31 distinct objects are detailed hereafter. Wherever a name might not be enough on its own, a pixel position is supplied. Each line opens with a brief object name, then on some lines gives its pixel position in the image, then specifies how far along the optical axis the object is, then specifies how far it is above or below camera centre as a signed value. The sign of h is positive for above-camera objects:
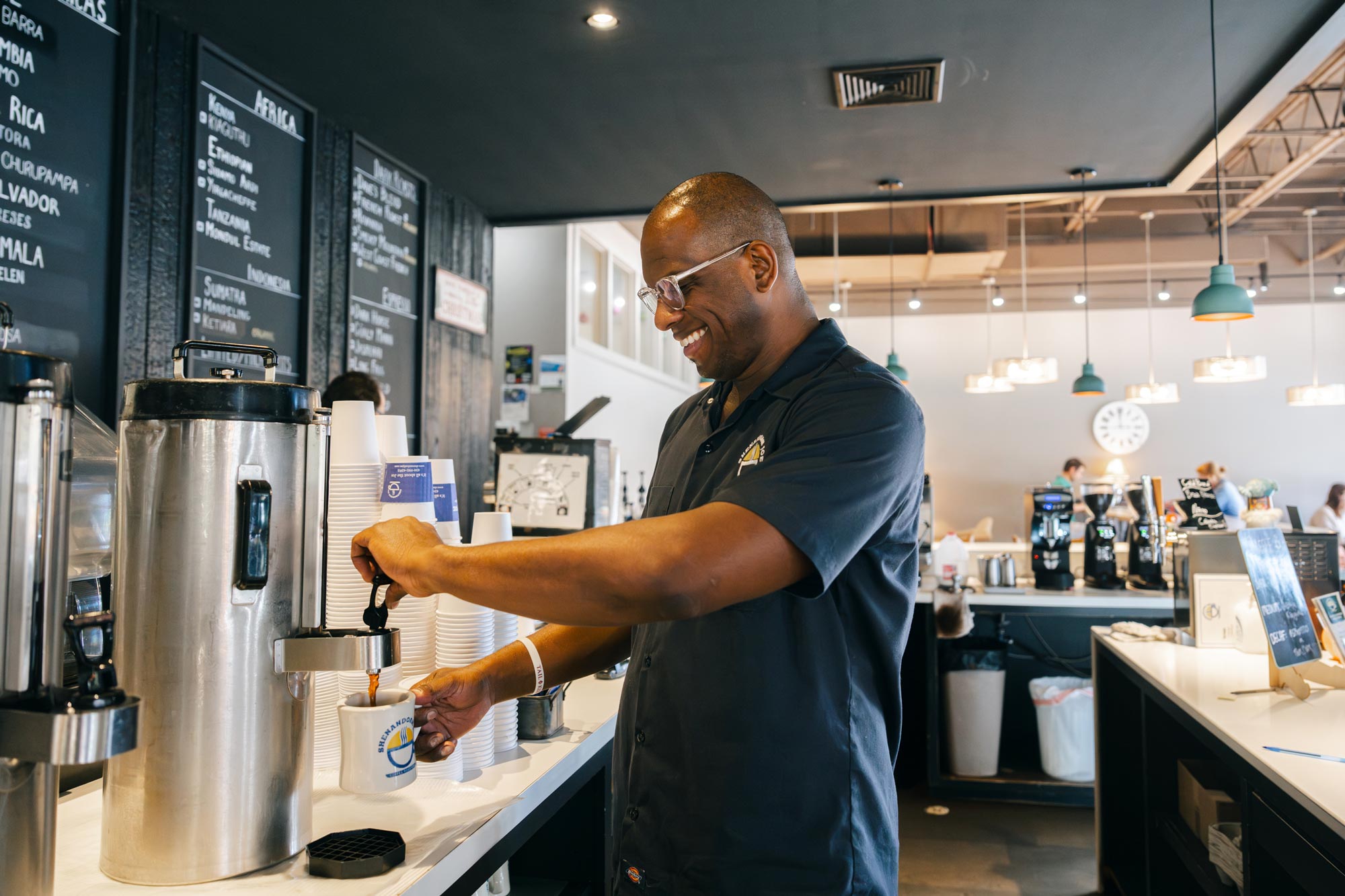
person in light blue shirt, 7.52 +0.11
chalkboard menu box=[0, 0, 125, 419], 2.35 +0.90
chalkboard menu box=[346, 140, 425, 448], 3.89 +1.04
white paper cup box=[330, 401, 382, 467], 1.41 +0.12
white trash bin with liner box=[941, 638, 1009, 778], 4.56 -0.99
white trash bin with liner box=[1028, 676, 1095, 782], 4.46 -1.08
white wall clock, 11.93 +1.09
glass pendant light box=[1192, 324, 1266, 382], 6.67 +1.04
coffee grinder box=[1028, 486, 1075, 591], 4.84 -0.14
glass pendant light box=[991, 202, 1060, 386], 7.05 +1.09
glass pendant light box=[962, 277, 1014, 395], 8.39 +1.20
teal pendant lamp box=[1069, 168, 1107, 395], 8.20 +1.14
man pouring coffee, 1.07 -0.10
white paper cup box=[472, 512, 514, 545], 1.58 -0.03
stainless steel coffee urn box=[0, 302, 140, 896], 0.78 -0.12
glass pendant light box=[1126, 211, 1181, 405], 9.13 +1.19
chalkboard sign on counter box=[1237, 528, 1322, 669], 2.28 -0.22
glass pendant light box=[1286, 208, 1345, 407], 8.39 +1.07
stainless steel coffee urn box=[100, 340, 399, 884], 0.99 -0.14
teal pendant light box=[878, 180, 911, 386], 8.07 +2.37
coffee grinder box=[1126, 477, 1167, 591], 4.73 -0.17
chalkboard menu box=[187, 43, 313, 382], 3.03 +1.03
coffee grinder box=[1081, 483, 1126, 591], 4.82 -0.16
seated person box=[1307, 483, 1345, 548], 9.59 -0.01
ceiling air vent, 3.23 +1.55
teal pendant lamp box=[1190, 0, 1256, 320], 3.90 +0.90
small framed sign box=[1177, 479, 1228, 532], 3.85 +0.02
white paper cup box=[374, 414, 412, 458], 1.53 +0.12
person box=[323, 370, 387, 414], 3.35 +0.45
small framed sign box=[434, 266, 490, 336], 4.55 +1.08
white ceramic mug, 1.15 -0.30
